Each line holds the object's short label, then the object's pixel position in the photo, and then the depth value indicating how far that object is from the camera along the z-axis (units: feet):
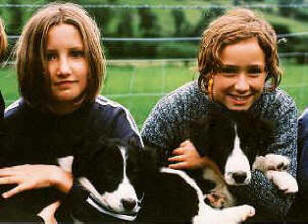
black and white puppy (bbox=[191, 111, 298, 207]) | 10.61
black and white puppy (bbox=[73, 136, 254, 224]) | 10.39
